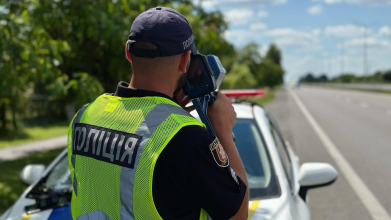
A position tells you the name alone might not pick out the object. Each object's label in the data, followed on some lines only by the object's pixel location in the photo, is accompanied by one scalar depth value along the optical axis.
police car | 2.41
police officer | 1.28
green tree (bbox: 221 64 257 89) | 36.55
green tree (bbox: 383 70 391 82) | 96.94
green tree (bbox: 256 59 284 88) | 77.75
